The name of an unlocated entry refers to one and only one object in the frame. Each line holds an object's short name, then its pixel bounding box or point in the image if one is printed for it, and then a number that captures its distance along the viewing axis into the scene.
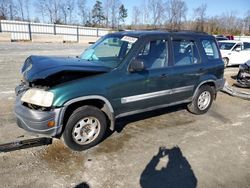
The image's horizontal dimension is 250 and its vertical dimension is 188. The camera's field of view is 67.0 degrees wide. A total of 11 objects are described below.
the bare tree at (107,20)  45.95
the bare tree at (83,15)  44.11
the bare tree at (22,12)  40.04
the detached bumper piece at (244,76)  6.91
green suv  2.77
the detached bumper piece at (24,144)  3.01
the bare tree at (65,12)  41.53
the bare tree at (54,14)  40.13
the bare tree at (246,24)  43.50
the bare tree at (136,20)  41.84
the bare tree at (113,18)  46.27
